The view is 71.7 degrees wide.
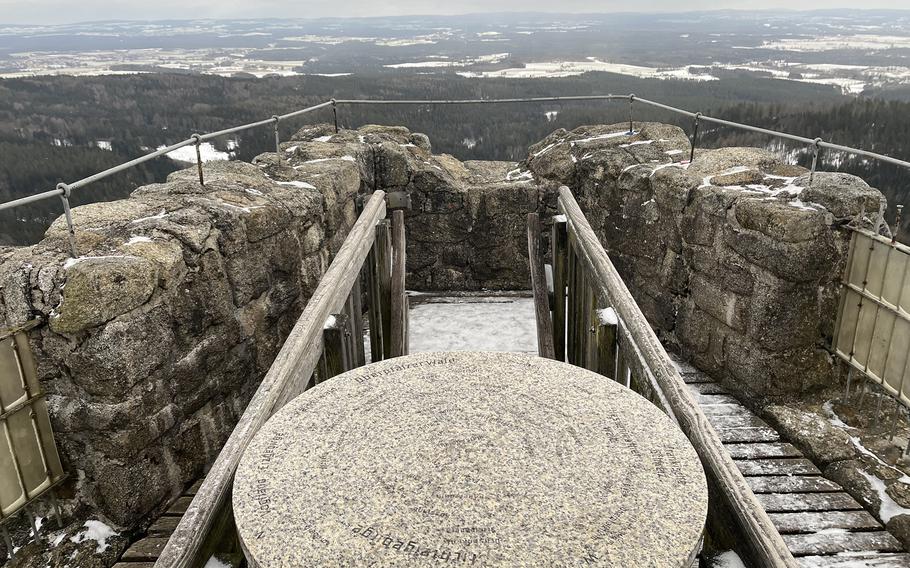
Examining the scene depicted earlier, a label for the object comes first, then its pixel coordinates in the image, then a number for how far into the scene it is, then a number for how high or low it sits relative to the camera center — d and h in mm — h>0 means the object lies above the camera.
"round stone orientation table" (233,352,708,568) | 1809 -1354
